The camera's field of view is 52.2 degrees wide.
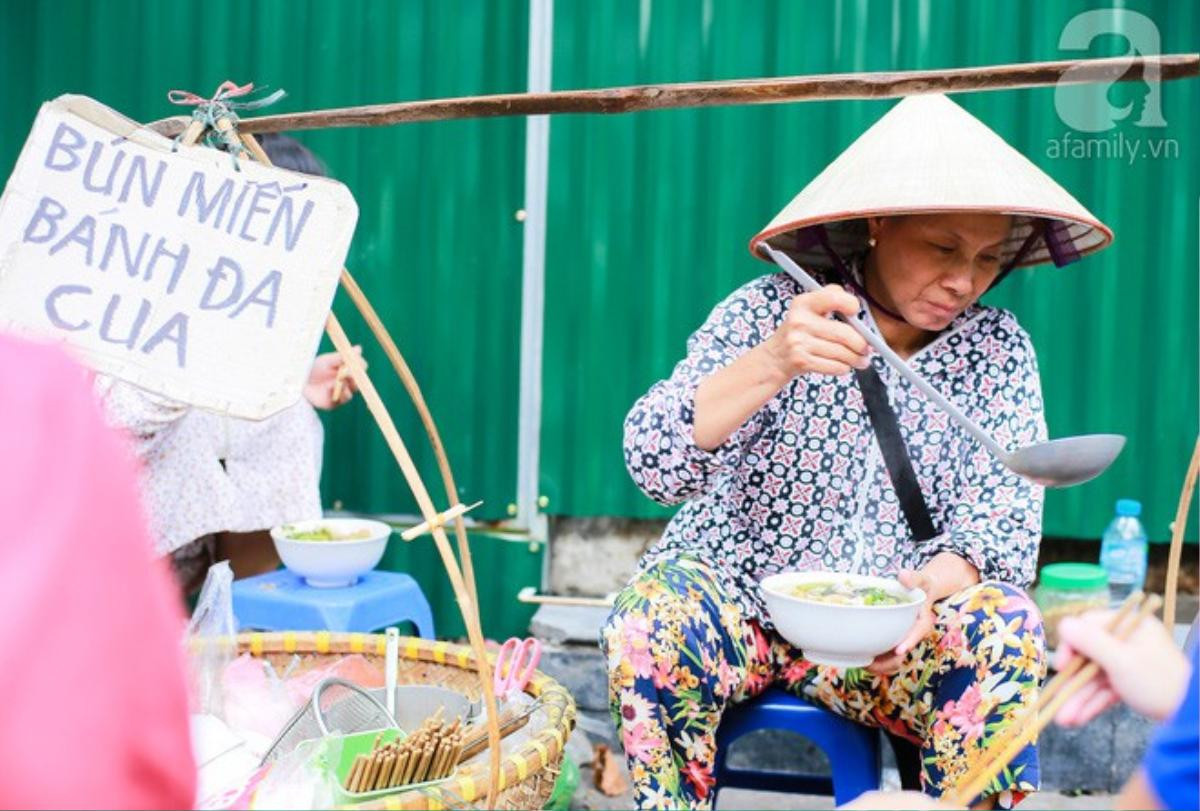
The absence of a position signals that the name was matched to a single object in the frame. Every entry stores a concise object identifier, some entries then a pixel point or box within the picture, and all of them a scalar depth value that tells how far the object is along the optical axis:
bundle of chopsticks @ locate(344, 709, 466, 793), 1.61
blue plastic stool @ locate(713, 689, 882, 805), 2.28
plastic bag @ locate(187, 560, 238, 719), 2.00
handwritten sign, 1.59
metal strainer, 1.88
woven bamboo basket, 1.56
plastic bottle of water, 3.56
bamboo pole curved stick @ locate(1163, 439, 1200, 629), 1.75
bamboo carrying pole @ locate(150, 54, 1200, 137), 1.56
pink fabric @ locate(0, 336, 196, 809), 0.67
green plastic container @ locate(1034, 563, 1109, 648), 3.49
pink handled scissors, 2.05
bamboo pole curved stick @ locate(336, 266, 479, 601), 1.66
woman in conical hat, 2.11
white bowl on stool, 3.12
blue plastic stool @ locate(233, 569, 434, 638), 3.05
